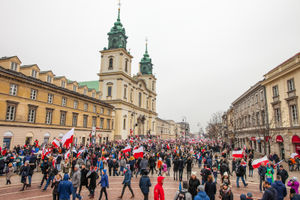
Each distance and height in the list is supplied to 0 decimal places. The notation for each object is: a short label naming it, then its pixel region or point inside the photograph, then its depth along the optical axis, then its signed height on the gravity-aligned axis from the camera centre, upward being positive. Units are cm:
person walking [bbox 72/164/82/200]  913 -247
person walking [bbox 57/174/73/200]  784 -255
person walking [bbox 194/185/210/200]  603 -205
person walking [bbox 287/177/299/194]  837 -227
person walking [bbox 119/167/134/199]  953 -246
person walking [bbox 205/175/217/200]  787 -240
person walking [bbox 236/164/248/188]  1195 -251
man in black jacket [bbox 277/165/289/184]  1077 -239
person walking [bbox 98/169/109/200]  907 -247
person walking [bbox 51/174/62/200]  834 -244
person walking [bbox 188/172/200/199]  785 -225
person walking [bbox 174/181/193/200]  606 -208
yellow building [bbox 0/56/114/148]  2366 +318
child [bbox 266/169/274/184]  1140 -253
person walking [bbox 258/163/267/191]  1132 -241
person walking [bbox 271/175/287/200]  782 -235
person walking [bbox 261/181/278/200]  650 -213
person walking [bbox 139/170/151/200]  814 -237
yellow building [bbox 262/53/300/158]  2255 +345
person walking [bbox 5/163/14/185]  1203 -290
